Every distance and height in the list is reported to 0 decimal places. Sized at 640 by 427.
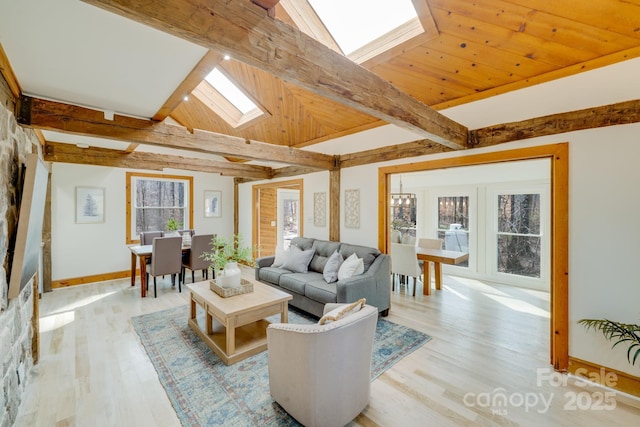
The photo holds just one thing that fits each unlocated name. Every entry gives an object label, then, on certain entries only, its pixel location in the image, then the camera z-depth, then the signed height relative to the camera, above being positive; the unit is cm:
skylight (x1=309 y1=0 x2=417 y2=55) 234 +182
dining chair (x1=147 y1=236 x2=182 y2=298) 434 -73
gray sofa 317 -93
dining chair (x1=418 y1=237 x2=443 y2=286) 499 -61
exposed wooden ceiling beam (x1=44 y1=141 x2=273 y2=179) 394 +90
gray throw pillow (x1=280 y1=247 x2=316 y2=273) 417 -77
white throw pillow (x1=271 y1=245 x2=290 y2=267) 450 -77
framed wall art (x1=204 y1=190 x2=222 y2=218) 677 +25
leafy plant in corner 202 -95
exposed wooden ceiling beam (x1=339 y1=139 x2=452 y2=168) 338 +85
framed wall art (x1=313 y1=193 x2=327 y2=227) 484 +7
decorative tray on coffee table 291 -86
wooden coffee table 254 -105
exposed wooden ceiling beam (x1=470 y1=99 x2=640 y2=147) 214 +81
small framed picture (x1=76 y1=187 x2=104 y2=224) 505 +15
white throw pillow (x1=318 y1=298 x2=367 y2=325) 179 -70
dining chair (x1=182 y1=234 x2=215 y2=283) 489 -70
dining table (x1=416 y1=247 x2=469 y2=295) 434 -78
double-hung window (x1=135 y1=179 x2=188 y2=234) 582 +22
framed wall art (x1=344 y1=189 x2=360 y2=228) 425 +7
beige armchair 164 -100
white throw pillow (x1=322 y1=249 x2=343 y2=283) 360 -76
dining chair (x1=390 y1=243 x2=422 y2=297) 436 -82
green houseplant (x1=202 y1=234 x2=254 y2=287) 304 -57
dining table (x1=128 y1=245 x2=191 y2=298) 433 -81
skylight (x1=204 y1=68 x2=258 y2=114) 400 +195
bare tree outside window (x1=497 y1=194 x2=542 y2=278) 492 -42
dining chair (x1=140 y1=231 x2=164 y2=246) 538 -47
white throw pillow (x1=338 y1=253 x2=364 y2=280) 346 -73
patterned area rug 190 -142
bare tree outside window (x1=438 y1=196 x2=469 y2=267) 573 -21
